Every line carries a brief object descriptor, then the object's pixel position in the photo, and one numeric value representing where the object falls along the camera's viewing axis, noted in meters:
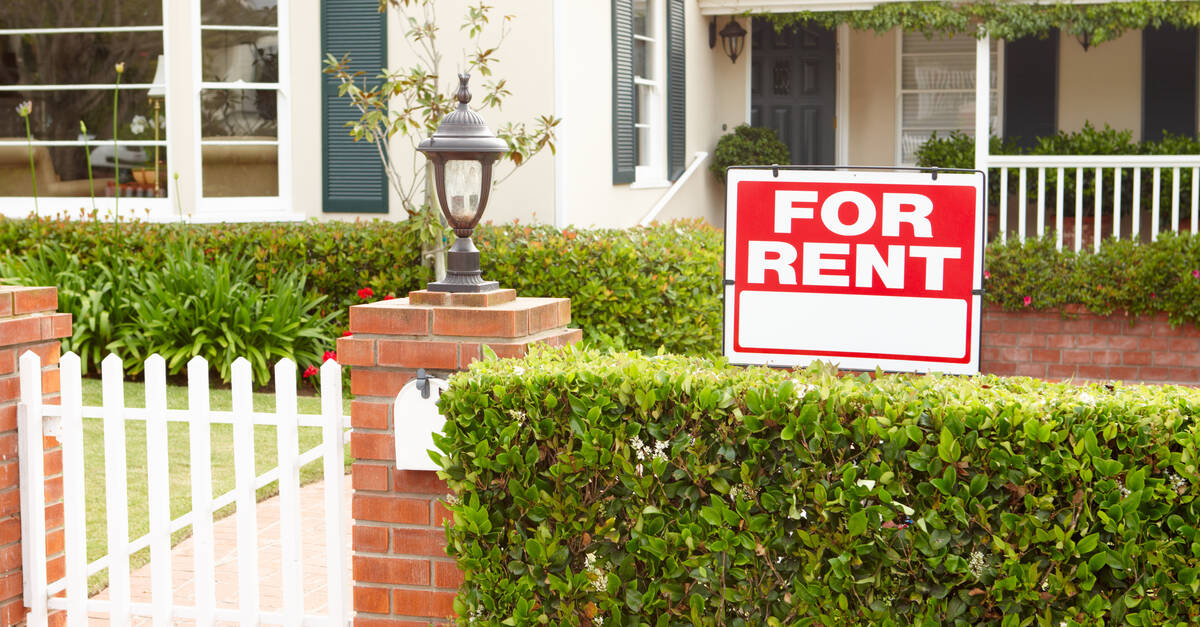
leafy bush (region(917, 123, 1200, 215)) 10.47
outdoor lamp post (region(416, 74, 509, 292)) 3.53
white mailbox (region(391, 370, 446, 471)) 3.24
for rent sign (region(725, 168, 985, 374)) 3.13
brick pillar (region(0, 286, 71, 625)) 3.70
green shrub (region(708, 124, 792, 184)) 11.82
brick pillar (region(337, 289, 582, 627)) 3.30
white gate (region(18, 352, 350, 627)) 3.39
